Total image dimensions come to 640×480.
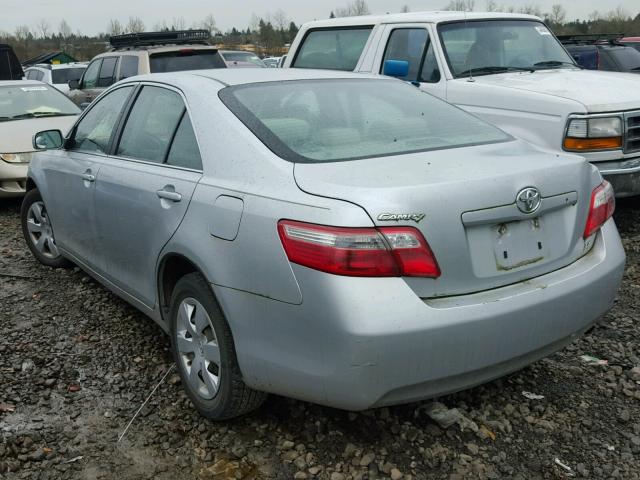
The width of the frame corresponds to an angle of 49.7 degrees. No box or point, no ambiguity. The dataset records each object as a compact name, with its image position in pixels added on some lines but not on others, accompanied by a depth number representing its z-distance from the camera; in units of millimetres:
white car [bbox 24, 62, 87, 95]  19234
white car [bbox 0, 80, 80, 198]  7602
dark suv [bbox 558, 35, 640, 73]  11188
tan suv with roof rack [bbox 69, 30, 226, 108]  10922
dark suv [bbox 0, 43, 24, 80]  15141
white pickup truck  5297
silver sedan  2471
